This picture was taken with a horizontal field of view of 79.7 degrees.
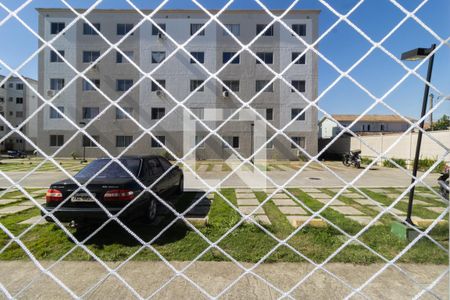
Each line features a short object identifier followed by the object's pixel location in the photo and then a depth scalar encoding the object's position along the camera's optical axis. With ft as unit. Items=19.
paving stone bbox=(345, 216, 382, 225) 14.85
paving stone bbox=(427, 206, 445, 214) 17.37
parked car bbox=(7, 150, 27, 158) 76.89
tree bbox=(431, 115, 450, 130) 106.51
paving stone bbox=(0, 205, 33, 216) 16.74
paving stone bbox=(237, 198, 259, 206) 19.87
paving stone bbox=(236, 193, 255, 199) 22.20
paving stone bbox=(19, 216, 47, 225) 14.82
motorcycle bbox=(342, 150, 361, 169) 49.94
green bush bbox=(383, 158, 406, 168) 47.80
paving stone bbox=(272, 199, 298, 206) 19.28
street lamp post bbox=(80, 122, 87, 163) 63.73
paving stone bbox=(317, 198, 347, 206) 19.00
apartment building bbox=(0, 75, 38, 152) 108.99
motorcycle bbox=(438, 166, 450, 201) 18.39
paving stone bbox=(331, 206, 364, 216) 16.75
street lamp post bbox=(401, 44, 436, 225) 10.93
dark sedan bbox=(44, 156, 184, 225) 12.19
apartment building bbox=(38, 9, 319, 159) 63.52
